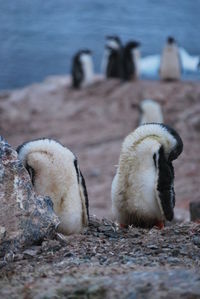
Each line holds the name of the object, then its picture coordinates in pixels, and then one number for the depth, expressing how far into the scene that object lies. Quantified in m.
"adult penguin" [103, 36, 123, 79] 38.94
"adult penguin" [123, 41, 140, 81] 36.76
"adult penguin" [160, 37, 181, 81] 35.56
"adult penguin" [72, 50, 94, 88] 37.47
